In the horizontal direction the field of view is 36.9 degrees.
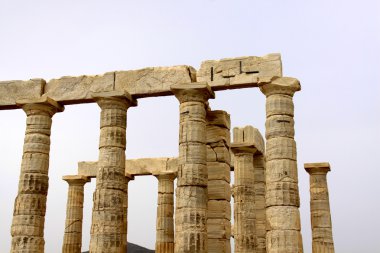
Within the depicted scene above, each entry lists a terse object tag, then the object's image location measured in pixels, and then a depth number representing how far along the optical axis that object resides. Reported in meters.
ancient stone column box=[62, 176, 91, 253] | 29.78
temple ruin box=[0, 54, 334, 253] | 19.25
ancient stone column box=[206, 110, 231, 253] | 21.55
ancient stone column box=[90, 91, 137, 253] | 20.67
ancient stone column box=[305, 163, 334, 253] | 25.47
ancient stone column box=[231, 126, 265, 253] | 26.39
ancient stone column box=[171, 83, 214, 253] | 19.52
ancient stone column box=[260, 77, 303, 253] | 18.50
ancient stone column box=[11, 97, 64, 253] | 21.56
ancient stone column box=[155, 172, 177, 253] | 29.89
